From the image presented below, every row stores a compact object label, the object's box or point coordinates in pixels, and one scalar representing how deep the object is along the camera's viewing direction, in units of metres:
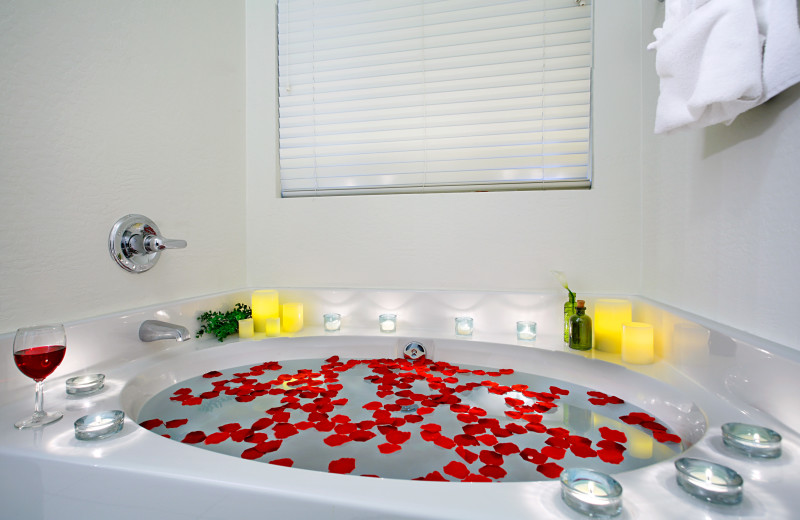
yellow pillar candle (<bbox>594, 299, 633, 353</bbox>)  1.47
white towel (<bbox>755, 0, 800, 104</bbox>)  0.76
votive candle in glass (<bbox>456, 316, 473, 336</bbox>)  1.73
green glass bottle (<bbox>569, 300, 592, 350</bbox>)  1.50
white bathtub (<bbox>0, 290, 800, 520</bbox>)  0.56
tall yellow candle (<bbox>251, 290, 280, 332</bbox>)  1.87
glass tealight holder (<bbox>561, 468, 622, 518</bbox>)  0.52
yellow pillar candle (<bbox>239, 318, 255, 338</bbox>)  1.75
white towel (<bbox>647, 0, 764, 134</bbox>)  0.81
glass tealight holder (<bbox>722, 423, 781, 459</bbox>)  0.67
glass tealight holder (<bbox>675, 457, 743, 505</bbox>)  0.54
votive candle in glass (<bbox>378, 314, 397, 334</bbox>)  1.79
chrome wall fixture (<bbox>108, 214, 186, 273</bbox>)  1.40
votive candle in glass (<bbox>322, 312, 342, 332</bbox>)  1.83
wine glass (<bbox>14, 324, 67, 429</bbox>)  0.82
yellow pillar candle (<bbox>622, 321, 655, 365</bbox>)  1.31
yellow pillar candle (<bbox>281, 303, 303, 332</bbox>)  1.85
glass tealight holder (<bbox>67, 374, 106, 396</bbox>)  1.02
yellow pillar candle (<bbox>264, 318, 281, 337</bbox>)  1.77
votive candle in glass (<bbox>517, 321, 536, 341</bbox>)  1.64
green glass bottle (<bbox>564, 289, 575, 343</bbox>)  1.58
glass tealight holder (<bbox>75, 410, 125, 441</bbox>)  0.77
